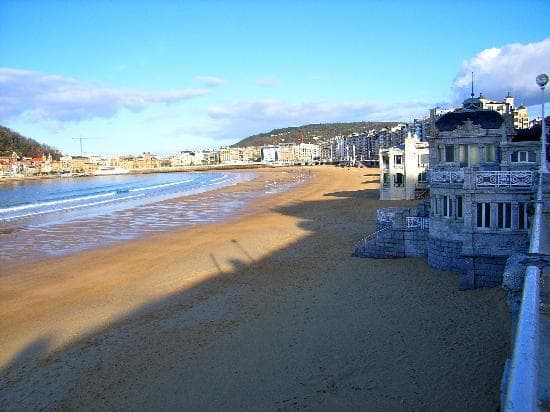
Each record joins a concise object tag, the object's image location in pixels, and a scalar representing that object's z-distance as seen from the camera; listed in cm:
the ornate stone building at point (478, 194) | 1509
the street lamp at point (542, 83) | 1444
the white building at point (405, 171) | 4256
